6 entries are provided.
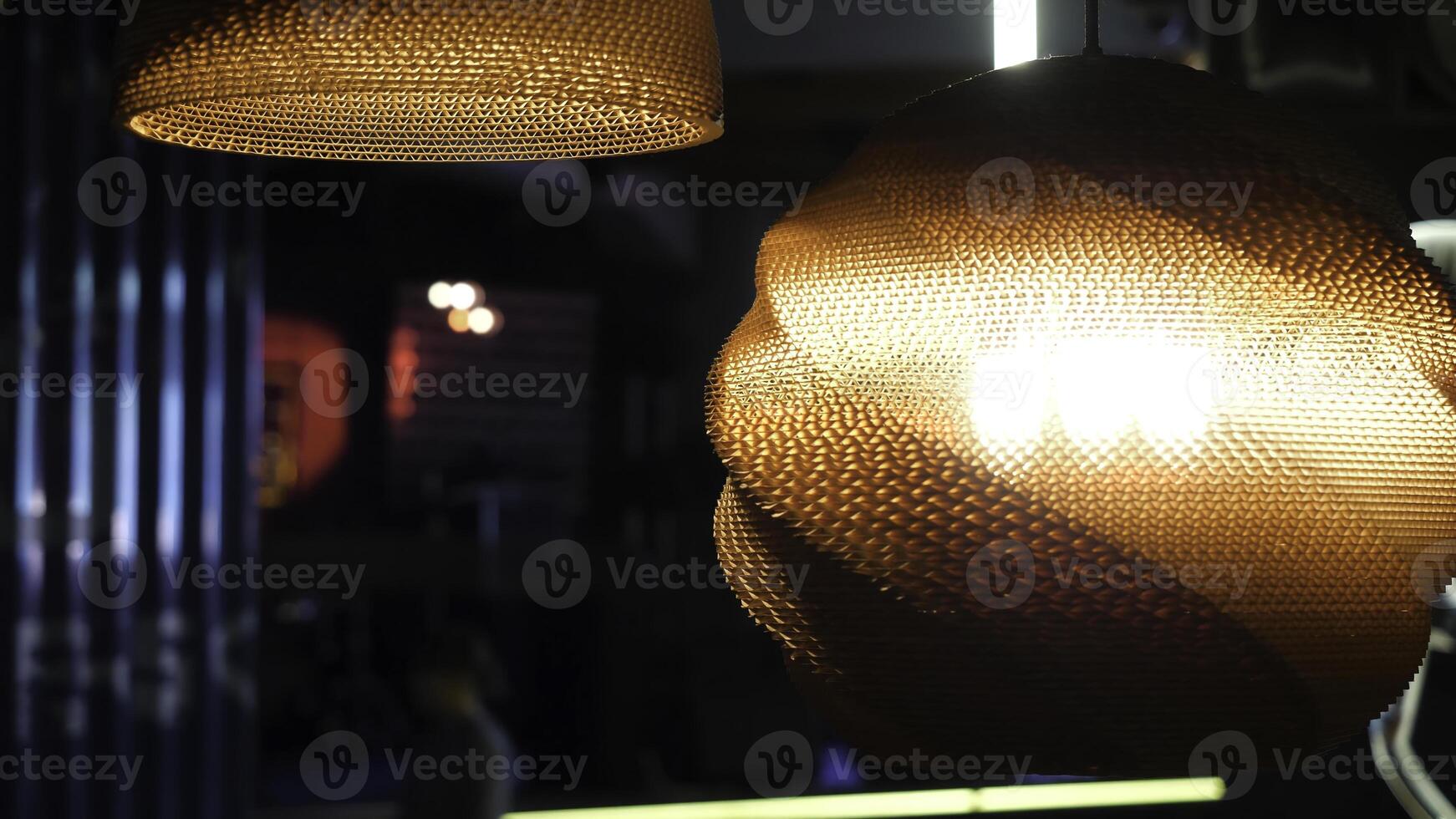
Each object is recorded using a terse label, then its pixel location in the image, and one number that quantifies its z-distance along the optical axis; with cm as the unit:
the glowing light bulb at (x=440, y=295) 577
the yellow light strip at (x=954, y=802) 512
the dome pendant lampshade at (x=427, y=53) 84
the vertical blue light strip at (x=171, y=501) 379
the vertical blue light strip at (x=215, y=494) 385
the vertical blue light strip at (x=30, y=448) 361
